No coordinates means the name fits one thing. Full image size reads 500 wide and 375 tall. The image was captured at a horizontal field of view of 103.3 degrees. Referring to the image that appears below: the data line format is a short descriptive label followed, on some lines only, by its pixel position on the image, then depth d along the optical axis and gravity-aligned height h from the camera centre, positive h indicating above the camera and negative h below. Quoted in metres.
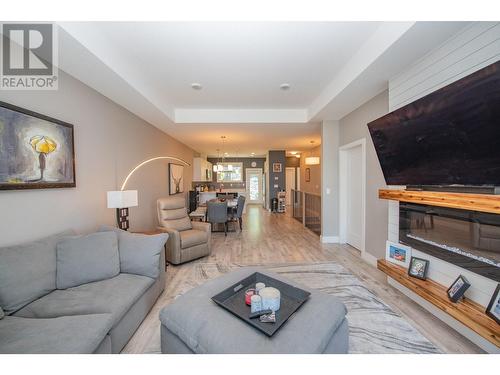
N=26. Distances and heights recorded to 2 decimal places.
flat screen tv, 1.29 +0.41
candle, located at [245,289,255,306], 1.40 -0.80
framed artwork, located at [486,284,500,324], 1.37 -0.87
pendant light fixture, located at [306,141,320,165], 6.04 +0.75
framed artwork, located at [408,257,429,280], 2.00 -0.87
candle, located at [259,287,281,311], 1.31 -0.76
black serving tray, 1.19 -0.83
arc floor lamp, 2.46 -0.21
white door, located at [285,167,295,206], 10.15 +0.25
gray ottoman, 1.06 -0.85
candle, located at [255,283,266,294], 1.51 -0.78
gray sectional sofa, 1.13 -0.84
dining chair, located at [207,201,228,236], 4.83 -0.66
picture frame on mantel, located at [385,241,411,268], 2.23 -0.81
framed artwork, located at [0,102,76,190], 1.61 +0.33
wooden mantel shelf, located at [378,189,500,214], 1.32 -0.13
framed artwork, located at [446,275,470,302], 1.60 -0.87
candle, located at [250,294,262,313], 1.29 -0.78
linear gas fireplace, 1.51 -0.47
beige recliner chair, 3.08 -0.80
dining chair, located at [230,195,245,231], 5.41 -0.65
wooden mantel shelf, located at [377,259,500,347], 1.35 -0.98
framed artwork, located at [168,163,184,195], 5.08 +0.21
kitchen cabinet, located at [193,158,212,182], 7.41 +0.59
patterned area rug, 1.58 -1.28
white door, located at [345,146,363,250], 3.75 -0.24
